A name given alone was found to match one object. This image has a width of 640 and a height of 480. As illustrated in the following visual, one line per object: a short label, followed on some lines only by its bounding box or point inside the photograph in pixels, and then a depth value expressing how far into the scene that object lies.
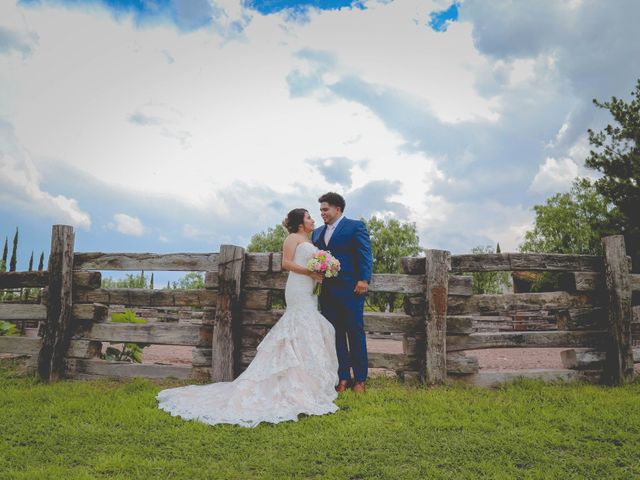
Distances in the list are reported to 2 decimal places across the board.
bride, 5.17
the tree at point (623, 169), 20.22
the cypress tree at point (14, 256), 46.66
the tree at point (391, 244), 41.22
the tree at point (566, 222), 39.56
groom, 6.28
